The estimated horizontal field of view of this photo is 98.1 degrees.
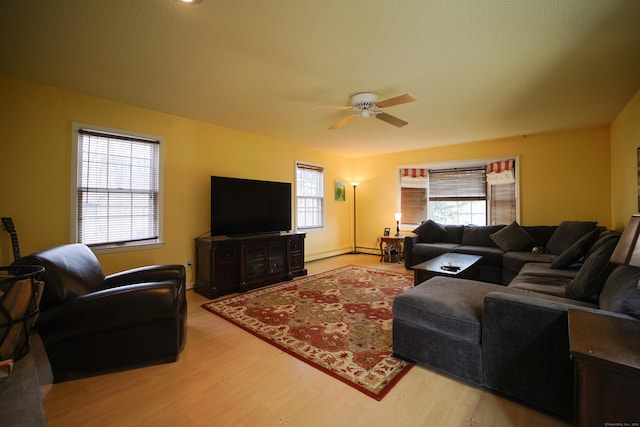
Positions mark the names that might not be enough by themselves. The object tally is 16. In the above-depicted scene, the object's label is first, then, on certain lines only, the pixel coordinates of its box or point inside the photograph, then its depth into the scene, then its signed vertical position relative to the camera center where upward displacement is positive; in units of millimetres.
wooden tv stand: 3697 -677
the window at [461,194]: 5230 +467
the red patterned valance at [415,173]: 6164 +981
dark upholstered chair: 1854 -739
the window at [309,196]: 5754 +430
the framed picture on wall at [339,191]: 6568 +594
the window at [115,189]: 3121 +316
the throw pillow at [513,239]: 4406 -356
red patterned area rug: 2041 -1085
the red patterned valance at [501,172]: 5082 +829
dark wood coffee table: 3120 -603
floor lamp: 7039 -141
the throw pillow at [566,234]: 3910 -251
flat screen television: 3932 +144
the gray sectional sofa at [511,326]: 1517 -692
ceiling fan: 2859 +1234
